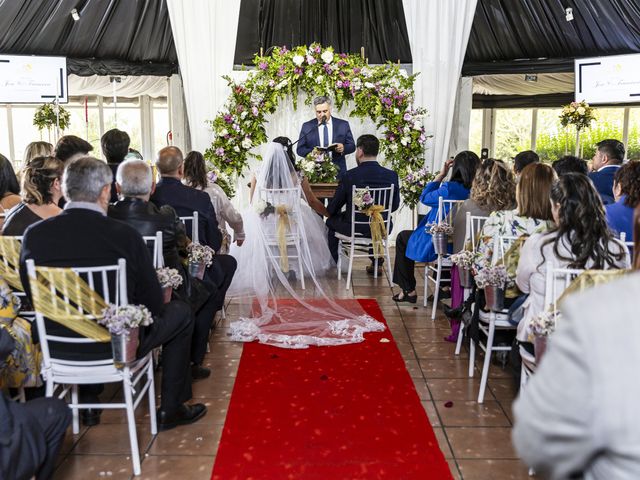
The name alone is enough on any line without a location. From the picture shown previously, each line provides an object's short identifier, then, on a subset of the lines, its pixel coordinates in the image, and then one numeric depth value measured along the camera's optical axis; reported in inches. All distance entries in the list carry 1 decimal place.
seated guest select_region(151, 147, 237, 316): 156.4
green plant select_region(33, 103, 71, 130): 312.5
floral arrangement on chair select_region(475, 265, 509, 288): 126.5
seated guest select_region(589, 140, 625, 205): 203.3
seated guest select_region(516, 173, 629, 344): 107.6
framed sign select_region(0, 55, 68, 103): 321.7
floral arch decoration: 285.3
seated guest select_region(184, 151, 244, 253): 182.4
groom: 229.1
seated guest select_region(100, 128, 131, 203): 170.1
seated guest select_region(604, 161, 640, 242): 144.9
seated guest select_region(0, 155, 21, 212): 142.6
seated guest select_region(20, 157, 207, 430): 103.2
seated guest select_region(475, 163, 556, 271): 129.4
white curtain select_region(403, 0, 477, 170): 293.6
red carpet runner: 108.5
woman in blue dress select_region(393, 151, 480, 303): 193.2
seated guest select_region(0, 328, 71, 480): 75.5
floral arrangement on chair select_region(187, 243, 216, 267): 144.9
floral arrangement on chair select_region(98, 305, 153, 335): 99.0
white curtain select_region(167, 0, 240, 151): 290.7
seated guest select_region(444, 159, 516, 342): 165.5
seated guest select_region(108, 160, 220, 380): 127.9
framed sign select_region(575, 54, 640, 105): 315.3
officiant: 275.4
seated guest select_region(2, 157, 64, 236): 127.2
